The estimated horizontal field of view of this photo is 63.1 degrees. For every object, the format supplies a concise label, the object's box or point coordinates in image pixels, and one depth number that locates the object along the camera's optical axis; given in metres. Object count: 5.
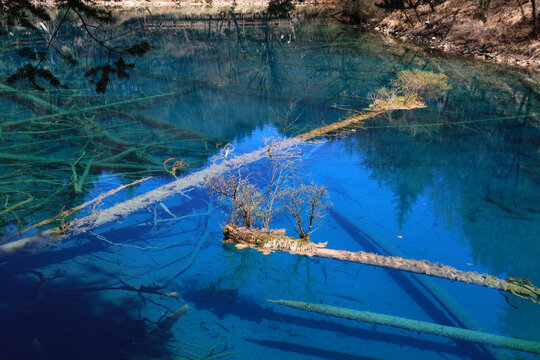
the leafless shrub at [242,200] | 7.57
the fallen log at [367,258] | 6.77
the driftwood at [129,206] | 7.70
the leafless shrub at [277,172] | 7.72
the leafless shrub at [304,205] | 7.63
